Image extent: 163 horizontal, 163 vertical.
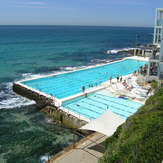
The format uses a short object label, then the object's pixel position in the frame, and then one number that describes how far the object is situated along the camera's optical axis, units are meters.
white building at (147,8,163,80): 23.38
